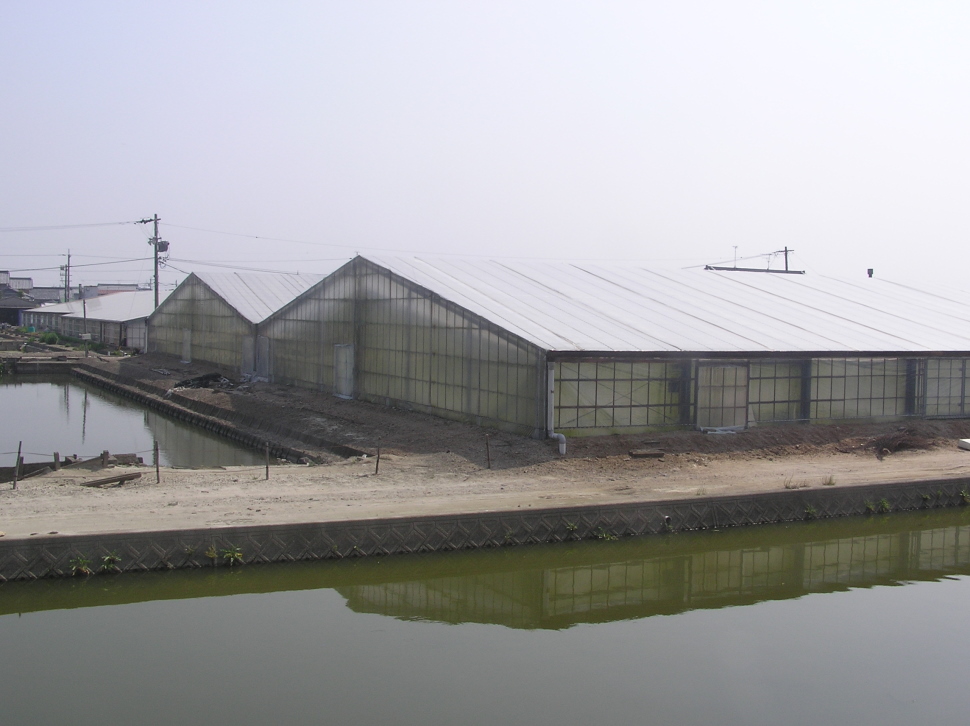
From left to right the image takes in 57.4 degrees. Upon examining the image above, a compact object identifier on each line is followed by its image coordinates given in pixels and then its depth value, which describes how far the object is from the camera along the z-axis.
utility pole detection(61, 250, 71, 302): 110.71
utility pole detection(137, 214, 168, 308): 61.22
